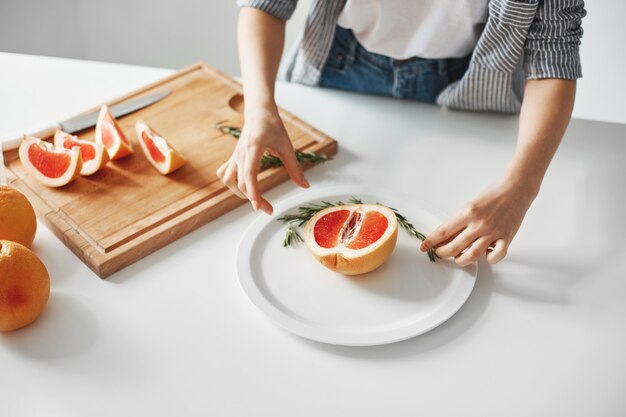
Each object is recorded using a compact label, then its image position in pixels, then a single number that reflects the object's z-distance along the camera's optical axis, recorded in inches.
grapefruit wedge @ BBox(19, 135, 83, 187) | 57.1
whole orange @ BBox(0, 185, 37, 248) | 48.8
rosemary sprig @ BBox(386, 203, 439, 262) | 51.3
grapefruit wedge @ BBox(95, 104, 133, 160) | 60.1
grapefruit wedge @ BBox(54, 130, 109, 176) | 58.3
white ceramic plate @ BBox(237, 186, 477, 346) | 46.1
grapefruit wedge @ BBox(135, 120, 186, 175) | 58.6
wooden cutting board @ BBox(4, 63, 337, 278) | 52.7
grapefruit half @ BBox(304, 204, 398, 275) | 47.9
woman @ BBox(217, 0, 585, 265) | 51.5
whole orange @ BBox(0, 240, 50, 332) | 43.3
